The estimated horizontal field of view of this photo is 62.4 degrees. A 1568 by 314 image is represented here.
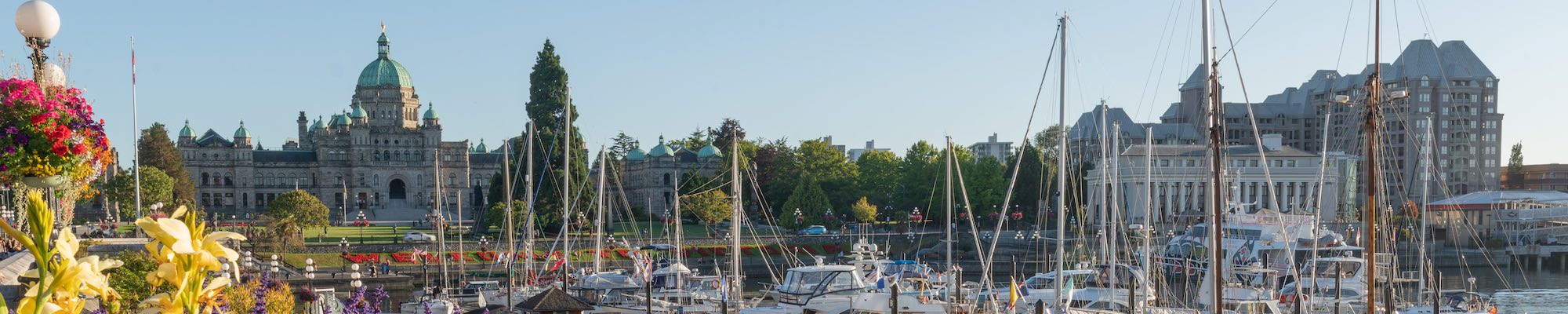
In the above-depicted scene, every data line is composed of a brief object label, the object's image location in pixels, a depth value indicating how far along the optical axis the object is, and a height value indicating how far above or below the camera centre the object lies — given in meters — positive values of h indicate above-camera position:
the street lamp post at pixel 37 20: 12.84 +1.25
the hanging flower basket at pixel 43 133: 12.28 +0.13
